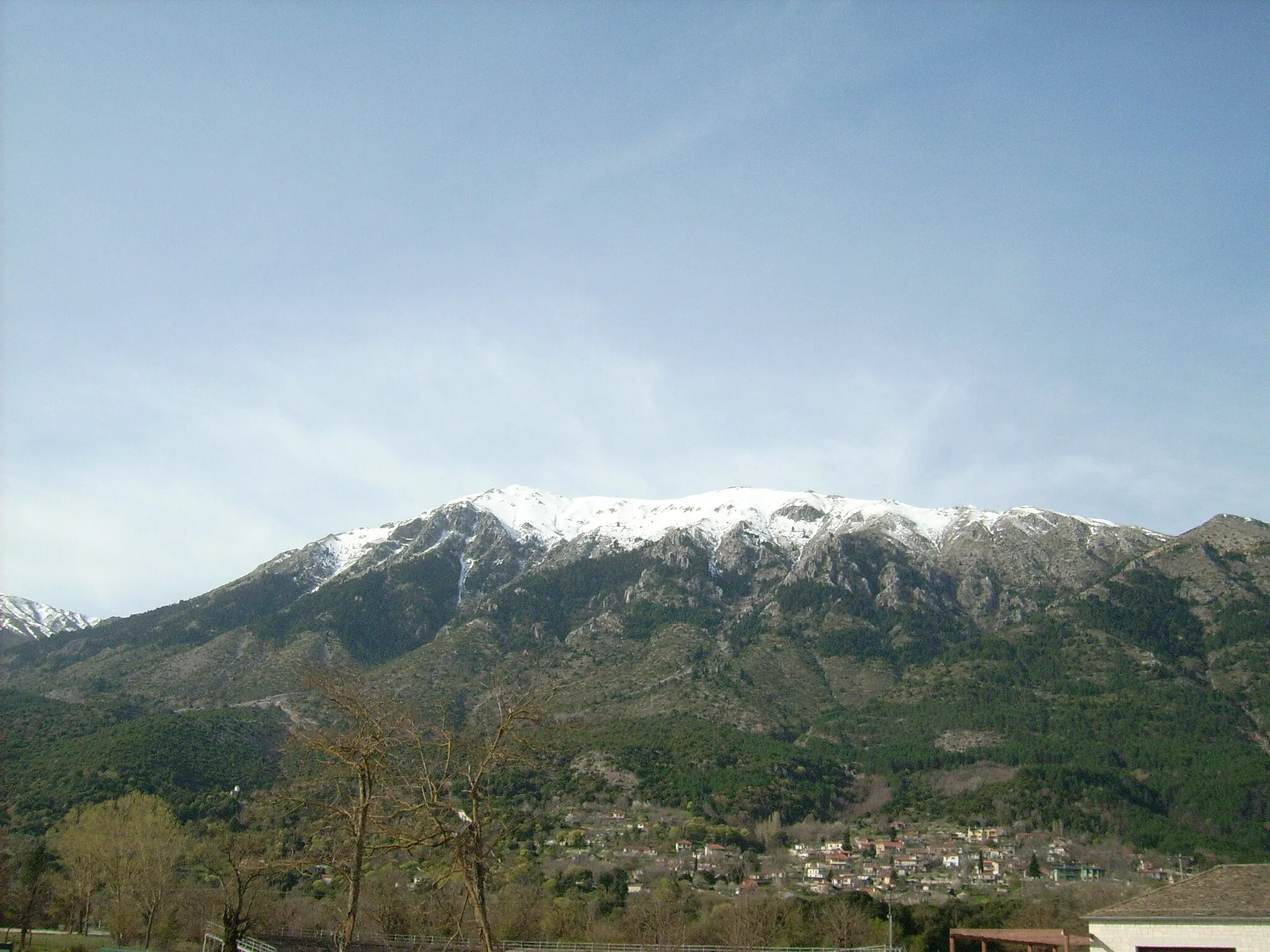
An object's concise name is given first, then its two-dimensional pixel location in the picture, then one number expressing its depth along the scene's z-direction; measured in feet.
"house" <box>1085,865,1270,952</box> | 78.48
